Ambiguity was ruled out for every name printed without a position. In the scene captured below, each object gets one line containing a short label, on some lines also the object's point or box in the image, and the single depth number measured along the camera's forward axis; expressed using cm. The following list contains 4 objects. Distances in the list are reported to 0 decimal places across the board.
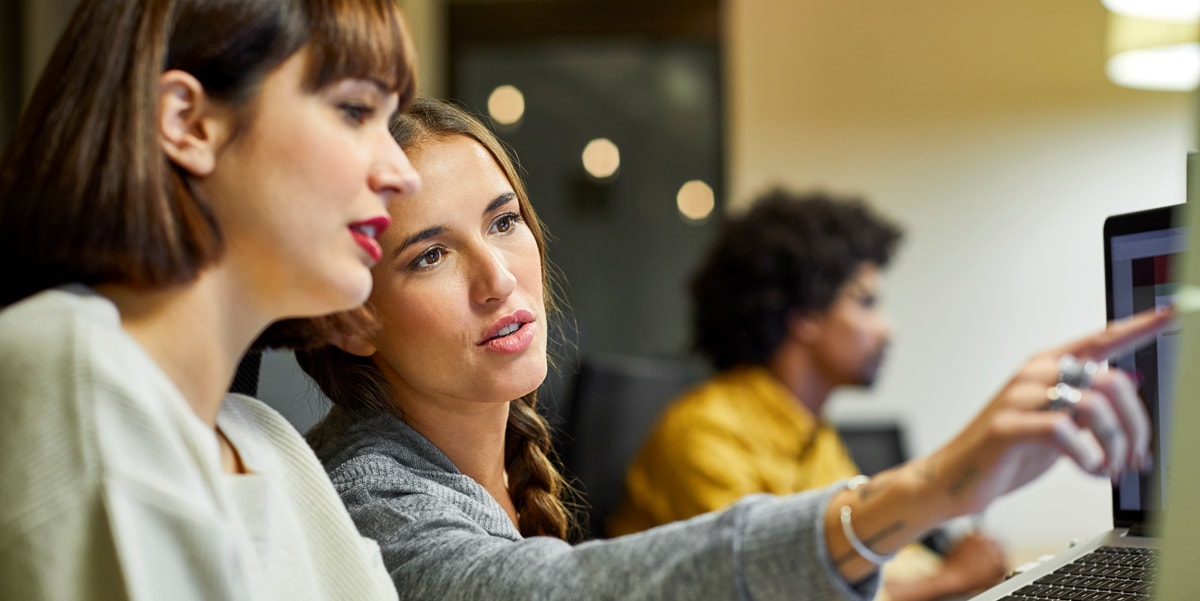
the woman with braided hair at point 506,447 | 55
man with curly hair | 210
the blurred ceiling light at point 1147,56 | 259
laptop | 81
